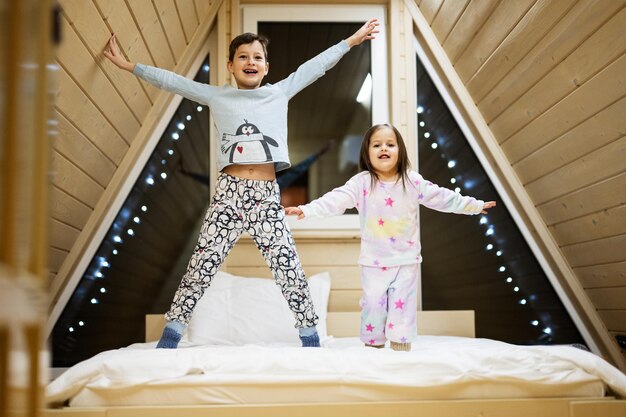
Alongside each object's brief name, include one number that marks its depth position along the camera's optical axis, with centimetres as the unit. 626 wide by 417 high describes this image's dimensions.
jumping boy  194
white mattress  139
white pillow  222
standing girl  193
